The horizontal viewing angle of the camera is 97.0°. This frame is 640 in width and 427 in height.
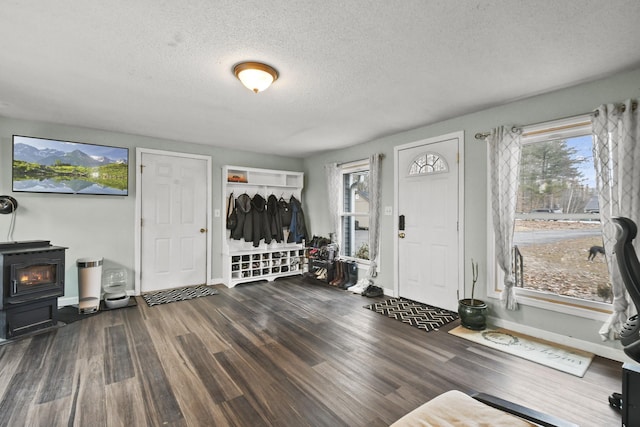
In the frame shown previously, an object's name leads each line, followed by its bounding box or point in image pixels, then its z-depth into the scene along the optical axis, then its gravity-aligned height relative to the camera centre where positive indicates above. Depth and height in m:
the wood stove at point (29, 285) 2.81 -0.73
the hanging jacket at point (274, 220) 5.43 -0.08
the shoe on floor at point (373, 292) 4.25 -1.16
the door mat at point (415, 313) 3.20 -1.21
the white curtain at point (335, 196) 5.20 +0.37
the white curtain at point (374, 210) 4.42 +0.08
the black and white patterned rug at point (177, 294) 4.00 -1.18
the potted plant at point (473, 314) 3.02 -1.06
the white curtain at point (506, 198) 2.95 +0.19
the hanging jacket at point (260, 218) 5.24 -0.04
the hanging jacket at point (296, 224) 5.69 -0.17
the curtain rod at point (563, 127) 2.32 +0.89
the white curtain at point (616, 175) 2.26 +0.33
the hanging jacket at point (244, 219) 5.11 -0.06
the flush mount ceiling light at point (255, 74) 2.26 +1.16
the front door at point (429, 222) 3.56 -0.09
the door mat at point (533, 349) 2.32 -1.22
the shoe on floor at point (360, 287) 4.45 -1.15
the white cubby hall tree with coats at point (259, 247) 4.97 -0.59
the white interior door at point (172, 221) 4.36 -0.08
